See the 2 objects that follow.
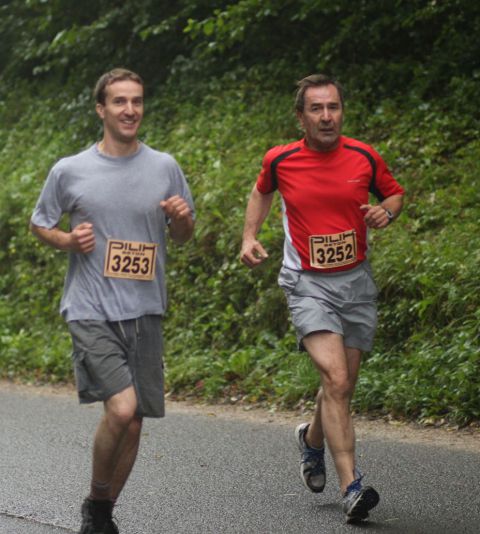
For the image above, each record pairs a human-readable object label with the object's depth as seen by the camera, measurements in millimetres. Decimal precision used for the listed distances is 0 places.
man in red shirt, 12020
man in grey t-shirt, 10619
